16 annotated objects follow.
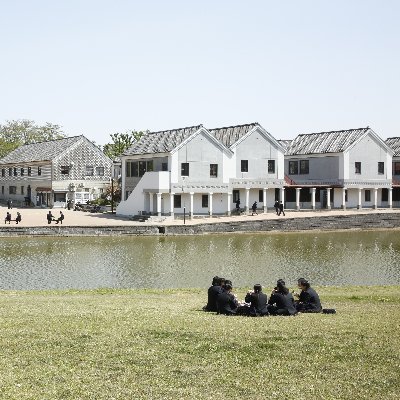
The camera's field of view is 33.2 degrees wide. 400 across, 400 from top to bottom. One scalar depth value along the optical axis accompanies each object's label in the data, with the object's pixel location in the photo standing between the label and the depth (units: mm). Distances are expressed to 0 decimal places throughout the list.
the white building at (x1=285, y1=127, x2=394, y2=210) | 69812
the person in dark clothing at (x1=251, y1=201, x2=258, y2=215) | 63469
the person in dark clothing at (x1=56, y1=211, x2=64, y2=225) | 53209
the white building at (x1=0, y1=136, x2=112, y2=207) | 75500
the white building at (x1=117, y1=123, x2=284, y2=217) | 60250
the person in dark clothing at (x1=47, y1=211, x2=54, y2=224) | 53625
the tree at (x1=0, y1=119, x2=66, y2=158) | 121312
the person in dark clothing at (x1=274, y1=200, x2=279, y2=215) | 62000
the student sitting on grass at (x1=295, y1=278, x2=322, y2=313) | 17141
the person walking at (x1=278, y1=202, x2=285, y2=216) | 61866
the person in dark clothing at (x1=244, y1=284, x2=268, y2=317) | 16344
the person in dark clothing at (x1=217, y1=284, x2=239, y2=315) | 16781
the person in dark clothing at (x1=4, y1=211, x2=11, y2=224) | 53384
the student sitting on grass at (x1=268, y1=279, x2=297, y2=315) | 16469
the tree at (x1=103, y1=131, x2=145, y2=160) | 95938
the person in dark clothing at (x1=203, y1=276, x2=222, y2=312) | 17156
